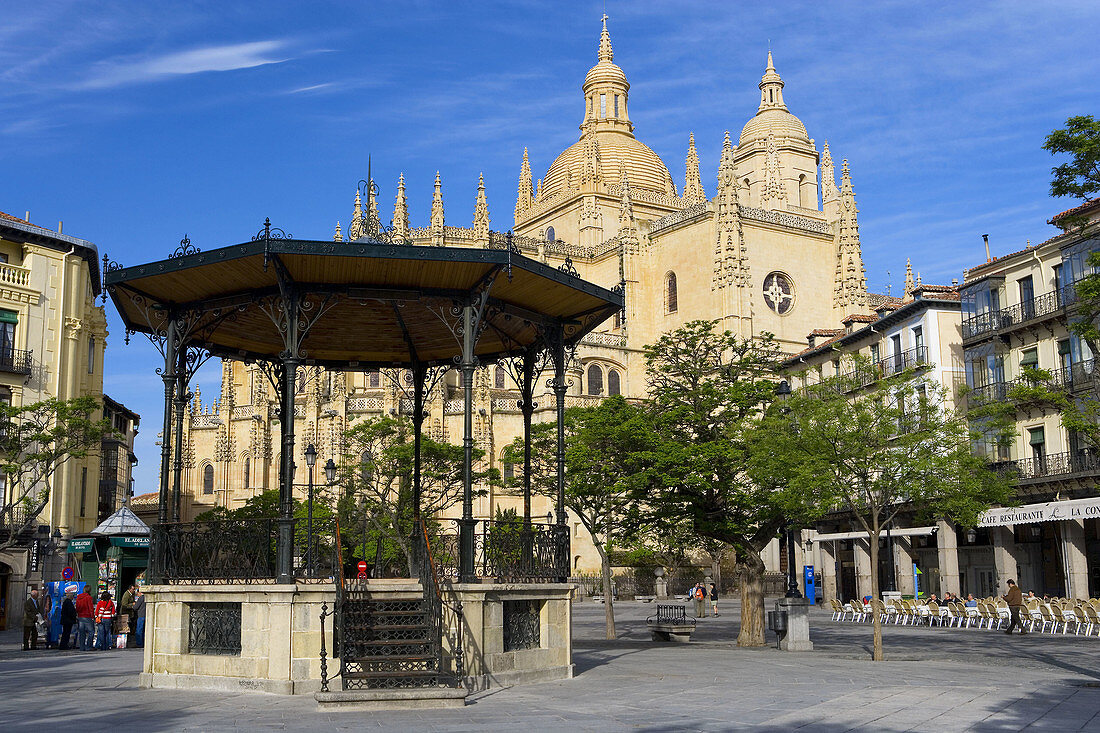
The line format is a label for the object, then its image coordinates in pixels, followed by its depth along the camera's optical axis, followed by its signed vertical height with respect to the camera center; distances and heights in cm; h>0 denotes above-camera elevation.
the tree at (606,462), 2562 +199
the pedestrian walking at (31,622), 2400 -147
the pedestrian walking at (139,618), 2642 -159
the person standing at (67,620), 2484 -150
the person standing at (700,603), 4103 -234
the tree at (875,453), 2053 +163
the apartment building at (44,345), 3612 +722
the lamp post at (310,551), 1439 -2
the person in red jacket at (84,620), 2455 -150
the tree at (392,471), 4081 +297
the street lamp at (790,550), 2266 -23
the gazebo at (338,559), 1335 +24
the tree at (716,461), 2373 +174
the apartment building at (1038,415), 3350 +391
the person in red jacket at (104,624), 2467 -159
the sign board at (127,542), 2780 +28
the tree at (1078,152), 1561 +544
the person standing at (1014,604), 2800 -177
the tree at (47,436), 2947 +328
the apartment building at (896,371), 3956 +560
